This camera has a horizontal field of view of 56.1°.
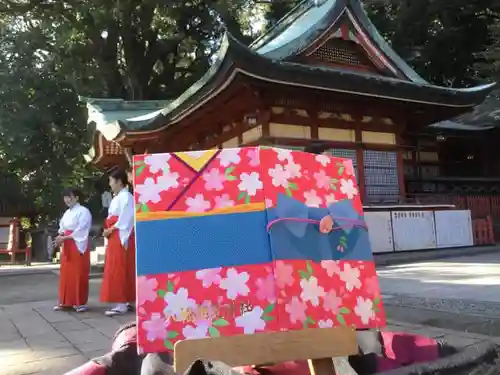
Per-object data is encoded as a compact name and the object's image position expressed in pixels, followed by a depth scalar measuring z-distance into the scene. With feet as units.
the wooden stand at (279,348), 4.79
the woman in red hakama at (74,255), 18.48
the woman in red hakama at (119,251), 17.43
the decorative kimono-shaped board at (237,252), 5.44
